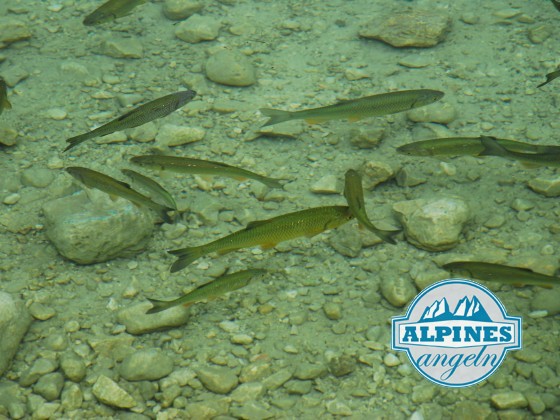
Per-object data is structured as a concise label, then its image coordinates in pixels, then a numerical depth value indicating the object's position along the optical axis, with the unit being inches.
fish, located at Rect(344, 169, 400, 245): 160.6
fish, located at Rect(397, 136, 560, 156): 202.2
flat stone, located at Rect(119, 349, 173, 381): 159.9
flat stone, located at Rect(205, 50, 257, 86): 275.3
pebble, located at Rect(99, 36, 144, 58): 294.8
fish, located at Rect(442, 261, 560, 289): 159.5
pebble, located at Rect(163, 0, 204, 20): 319.3
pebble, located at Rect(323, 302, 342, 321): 176.1
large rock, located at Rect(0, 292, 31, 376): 160.9
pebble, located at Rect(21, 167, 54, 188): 225.1
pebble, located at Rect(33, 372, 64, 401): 155.2
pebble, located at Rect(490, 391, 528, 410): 146.1
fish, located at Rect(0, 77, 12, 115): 204.9
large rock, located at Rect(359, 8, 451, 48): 293.4
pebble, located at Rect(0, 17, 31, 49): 299.3
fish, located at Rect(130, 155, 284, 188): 193.3
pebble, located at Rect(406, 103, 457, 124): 250.7
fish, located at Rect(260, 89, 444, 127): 215.8
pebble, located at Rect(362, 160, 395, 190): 218.1
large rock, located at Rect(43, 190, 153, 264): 187.2
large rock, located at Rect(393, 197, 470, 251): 192.2
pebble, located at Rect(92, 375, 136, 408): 152.9
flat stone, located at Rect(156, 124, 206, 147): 243.9
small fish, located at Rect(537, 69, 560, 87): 209.8
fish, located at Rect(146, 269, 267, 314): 164.2
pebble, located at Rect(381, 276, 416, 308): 176.4
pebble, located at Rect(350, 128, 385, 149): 239.0
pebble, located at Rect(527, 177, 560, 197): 210.5
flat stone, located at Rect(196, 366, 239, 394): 157.4
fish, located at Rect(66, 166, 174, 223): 182.1
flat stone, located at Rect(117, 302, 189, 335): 172.2
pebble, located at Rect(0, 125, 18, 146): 238.4
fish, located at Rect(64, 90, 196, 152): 199.0
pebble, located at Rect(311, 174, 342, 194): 221.8
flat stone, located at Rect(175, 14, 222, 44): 305.9
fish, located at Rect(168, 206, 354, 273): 161.8
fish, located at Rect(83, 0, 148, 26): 269.9
